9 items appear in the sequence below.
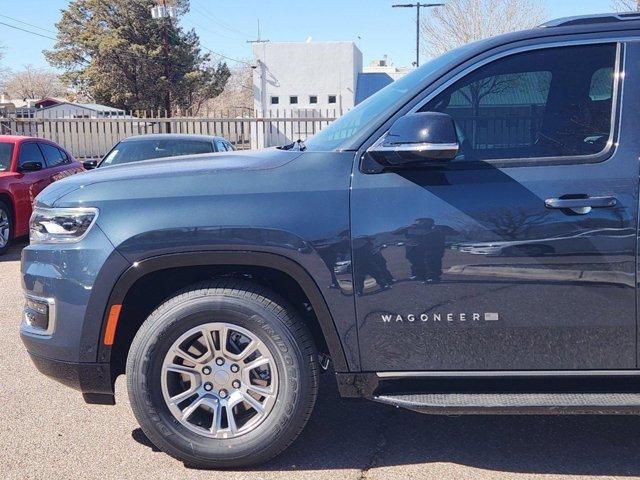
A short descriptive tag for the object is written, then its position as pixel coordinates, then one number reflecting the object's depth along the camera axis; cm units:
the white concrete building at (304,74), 3981
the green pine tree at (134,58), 4684
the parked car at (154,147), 922
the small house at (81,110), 3714
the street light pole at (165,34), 3181
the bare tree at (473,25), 2302
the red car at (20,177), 940
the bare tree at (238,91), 7576
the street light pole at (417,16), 3581
